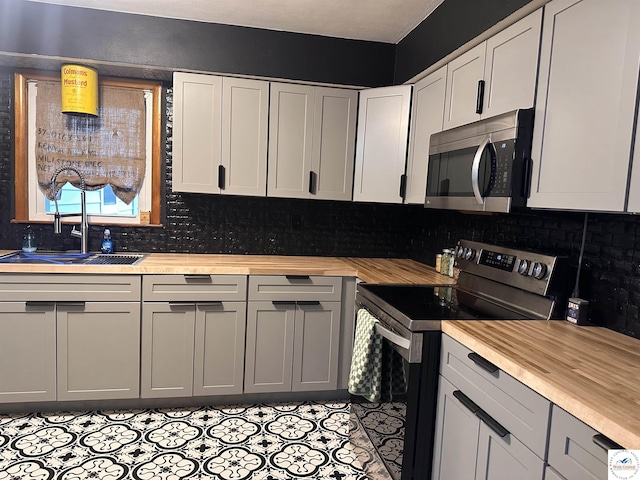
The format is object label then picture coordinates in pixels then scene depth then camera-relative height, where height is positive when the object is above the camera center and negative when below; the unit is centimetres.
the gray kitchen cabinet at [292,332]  263 -82
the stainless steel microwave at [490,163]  162 +21
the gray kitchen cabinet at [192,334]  250 -84
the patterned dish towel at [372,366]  176 -70
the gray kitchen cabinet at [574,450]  93 -54
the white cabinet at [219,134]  271 +42
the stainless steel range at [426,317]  162 -44
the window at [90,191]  280 +7
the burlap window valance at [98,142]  284 +34
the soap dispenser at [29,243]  278 -37
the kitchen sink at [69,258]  248 -43
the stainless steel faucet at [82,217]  275 -18
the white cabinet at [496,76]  162 +61
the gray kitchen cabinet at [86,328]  237 -79
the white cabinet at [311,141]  283 +43
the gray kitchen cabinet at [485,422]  113 -64
